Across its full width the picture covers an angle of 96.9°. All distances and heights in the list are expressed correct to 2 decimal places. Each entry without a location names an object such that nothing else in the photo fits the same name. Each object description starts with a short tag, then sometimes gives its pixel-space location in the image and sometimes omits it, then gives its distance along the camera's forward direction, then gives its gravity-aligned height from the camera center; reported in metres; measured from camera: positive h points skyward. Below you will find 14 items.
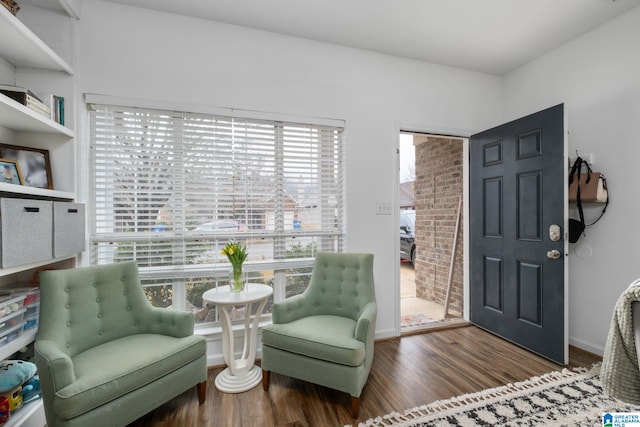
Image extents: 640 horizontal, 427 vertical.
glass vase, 2.05 -0.48
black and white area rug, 1.62 -1.19
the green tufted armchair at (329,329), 1.72 -0.78
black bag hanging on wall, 2.34 +0.19
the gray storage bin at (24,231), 1.33 -0.08
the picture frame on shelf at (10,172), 1.60 +0.25
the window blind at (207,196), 2.15 +0.16
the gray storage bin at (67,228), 1.68 -0.09
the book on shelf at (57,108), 1.85 +0.71
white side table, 1.95 -0.93
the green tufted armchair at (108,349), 1.32 -0.78
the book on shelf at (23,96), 1.57 +0.68
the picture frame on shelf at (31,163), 1.71 +0.33
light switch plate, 2.75 +0.06
